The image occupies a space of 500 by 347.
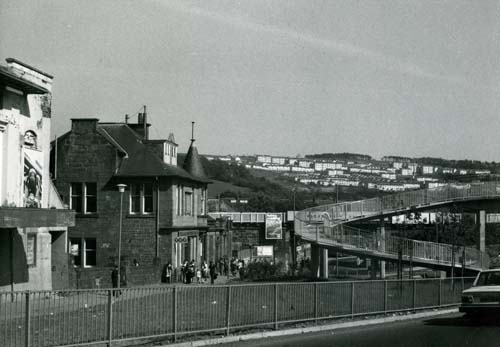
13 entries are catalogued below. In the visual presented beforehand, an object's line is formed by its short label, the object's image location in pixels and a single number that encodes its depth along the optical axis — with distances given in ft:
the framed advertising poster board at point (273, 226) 267.59
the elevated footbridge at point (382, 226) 142.82
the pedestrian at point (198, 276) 149.28
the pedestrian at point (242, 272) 160.09
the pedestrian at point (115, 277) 110.32
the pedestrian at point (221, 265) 189.43
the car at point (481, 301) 67.87
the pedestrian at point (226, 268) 185.68
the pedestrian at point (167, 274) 145.48
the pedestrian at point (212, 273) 143.17
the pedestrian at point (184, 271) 146.72
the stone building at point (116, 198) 150.71
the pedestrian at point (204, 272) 153.17
